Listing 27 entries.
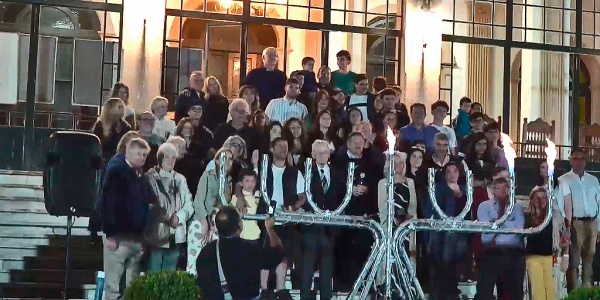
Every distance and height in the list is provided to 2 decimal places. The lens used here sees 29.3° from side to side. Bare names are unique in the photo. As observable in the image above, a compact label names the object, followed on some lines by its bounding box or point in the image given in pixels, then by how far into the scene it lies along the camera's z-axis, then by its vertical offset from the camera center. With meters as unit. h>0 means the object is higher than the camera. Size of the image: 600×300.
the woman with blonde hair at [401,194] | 12.31 -0.03
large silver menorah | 8.48 -0.25
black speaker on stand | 11.34 +0.08
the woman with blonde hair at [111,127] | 13.62 +0.68
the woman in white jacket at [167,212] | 12.18 -0.29
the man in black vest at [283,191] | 12.61 -0.03
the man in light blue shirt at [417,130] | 15.09 +0.81
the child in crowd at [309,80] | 15.95 +1.52
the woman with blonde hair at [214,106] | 15.09 +1.06
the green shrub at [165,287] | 8.67 -0.78
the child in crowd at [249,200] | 12.23 -0.14
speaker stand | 10.89 -0.75
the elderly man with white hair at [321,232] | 12.32 -0.47
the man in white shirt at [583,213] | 15.01 -0.22
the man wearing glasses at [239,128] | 13.95 +0.71
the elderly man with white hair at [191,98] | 14.99 +1.15
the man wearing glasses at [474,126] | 15.90 +0.94
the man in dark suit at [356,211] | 13.10 -0.24
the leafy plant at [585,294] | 8.73 -0.75
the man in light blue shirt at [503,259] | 12.67 -0.73
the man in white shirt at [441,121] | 15.66 +0.99
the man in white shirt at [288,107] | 15.16 +1.07
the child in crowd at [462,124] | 16.94 +1.02
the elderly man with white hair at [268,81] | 16.08 +1.49
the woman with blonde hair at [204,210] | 12.38 -0.27
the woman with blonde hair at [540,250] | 12.85 -0.62
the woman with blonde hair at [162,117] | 14.45 +0.85
